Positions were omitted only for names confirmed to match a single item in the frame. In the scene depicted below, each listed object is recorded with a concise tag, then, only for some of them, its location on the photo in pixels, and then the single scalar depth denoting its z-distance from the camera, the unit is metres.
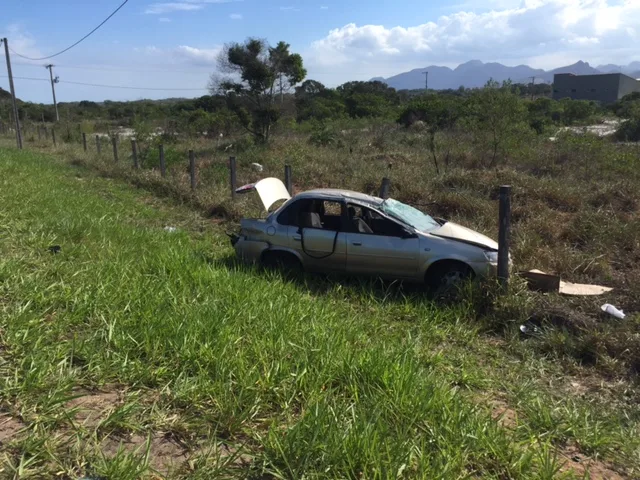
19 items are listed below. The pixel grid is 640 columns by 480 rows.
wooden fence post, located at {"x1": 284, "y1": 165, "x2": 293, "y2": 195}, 10.85
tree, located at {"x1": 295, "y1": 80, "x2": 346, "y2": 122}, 34.09
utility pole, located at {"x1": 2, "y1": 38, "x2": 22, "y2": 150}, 30.98
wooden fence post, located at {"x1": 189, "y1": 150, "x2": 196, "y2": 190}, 13.27
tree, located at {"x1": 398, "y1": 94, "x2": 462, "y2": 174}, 18.44
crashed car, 6.45
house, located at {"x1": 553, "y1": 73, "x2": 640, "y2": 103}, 68.00
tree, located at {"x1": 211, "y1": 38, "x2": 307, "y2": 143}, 23.28
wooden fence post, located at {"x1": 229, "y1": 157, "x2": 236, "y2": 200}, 11.99
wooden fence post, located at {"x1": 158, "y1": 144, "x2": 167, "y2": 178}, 15.52
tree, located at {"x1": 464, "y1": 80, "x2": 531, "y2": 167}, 13.66
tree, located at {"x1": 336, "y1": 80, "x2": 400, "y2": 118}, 38.44
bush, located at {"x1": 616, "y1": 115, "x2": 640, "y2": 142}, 21.44
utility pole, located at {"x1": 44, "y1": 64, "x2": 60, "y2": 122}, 58.62
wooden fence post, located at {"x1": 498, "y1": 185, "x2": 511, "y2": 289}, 6.05
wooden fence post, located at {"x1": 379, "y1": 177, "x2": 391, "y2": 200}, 8.88
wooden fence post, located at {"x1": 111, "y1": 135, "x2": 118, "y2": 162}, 19.79
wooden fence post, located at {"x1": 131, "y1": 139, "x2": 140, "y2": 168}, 17.48
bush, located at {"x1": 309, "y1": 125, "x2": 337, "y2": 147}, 21.27
